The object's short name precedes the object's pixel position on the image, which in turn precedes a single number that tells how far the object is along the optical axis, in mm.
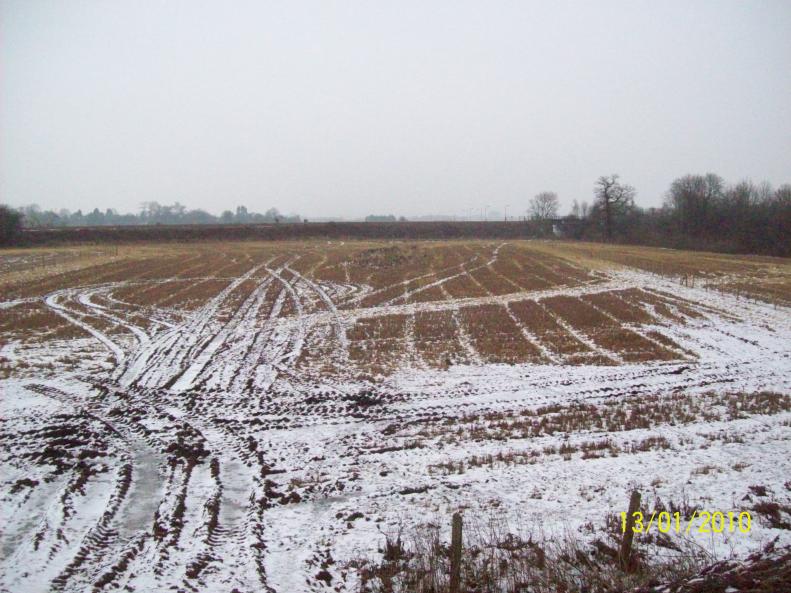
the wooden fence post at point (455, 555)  6953
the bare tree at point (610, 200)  87312
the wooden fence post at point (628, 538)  7090
